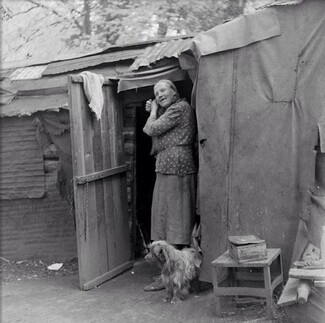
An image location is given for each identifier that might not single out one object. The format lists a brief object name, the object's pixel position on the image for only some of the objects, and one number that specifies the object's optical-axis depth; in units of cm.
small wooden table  485
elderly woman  603
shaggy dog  561
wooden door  608
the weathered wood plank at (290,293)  428
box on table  487
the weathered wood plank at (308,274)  431
